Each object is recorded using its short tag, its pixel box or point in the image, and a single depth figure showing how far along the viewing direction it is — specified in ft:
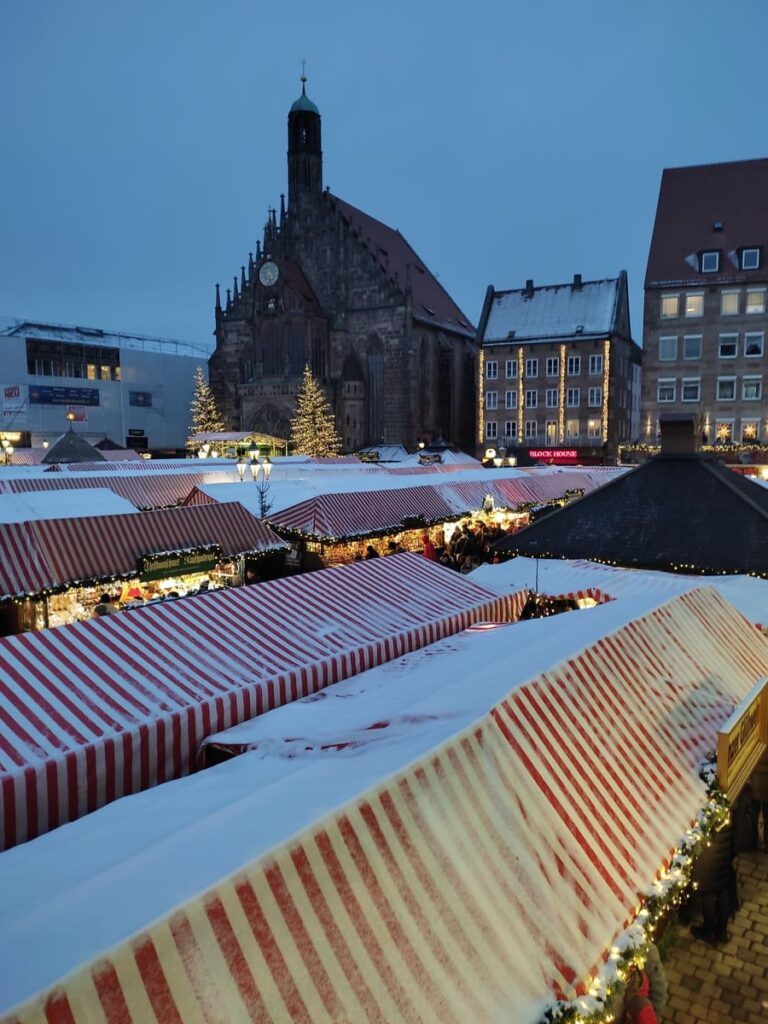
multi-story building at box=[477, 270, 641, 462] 168.55
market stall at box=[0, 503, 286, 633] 40.06
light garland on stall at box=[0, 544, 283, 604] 38.54
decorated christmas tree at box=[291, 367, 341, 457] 185.78
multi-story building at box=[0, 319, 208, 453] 202.90
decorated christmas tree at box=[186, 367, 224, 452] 206.28
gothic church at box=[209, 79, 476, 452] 192.65
